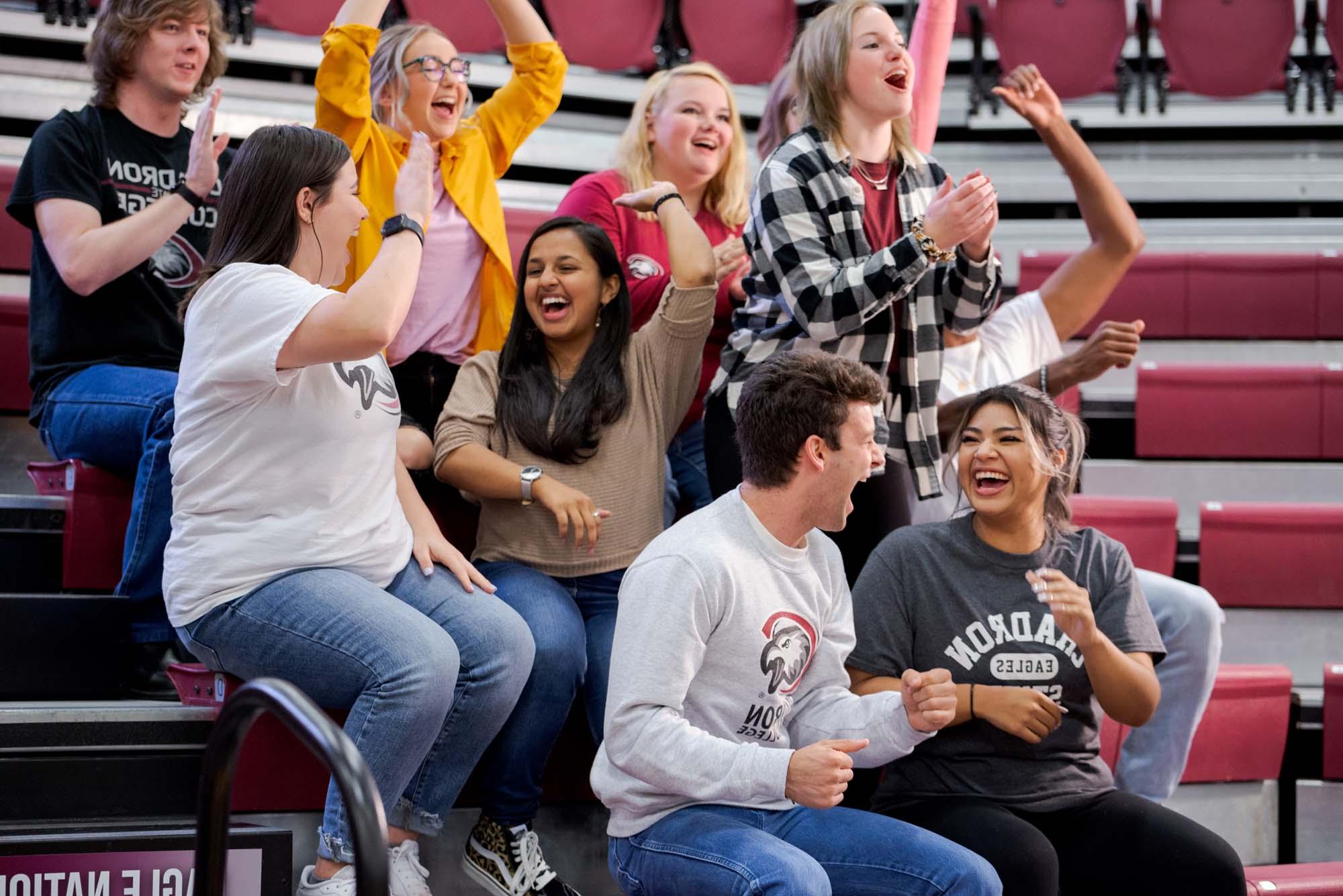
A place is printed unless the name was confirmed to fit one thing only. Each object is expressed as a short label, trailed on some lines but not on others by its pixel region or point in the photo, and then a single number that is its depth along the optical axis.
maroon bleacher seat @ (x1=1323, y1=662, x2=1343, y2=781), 5.47
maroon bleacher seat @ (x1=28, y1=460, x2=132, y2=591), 4.69
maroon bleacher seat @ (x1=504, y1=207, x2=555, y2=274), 7.63
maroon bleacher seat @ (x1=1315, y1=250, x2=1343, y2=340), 8.27
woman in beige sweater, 4.12
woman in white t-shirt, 3.61
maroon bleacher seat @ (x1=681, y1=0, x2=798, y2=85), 9.73
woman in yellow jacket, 5.01
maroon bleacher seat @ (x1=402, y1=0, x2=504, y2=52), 9.13
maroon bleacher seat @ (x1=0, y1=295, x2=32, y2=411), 5.83
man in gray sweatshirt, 3.33
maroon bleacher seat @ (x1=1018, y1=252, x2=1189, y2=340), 8.30
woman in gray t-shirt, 3.87
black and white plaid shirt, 4.41
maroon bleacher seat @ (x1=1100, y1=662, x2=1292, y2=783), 5.37
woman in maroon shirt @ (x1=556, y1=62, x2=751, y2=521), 5.39
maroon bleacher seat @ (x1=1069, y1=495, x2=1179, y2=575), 6.15
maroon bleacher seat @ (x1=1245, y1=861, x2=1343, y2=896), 4.31
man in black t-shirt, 4.44
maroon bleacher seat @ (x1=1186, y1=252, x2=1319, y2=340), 8.32
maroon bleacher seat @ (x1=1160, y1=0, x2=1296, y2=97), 9.99
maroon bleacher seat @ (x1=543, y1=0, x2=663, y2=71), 9.46
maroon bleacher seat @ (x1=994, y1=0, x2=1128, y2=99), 9.93
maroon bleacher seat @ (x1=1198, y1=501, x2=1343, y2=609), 6.38
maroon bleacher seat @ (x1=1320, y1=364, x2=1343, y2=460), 7.28
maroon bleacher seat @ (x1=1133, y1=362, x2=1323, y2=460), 7.29
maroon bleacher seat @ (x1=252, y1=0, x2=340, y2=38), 9.02
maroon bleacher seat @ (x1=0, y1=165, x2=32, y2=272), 6.69
